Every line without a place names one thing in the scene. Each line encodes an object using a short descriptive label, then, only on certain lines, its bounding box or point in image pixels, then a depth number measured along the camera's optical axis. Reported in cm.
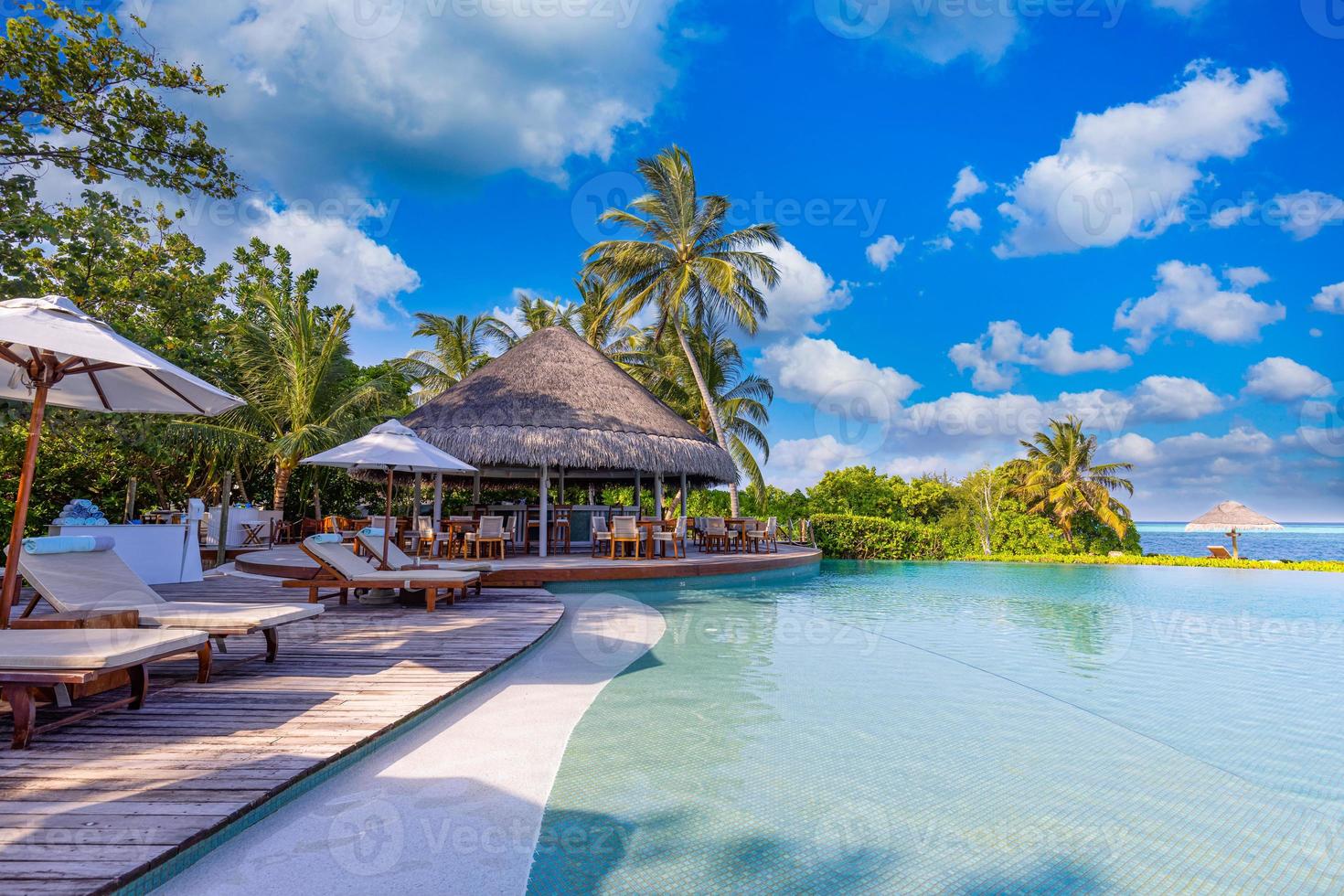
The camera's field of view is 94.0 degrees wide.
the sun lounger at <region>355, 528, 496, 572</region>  684
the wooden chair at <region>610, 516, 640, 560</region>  1019
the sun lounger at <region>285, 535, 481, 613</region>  573
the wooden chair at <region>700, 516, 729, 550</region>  1303
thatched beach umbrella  2891
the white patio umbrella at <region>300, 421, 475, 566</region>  646
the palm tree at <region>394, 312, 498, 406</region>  2056
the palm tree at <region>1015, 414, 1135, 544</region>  2123
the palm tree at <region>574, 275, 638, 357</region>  1806
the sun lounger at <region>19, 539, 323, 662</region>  347
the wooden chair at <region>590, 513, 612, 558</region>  1066
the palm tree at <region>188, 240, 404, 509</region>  1405
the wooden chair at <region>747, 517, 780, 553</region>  1344
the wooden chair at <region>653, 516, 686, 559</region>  1043
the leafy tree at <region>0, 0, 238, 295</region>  600
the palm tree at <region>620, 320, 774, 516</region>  1833
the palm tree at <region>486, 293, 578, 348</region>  2097
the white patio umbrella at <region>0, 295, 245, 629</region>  303
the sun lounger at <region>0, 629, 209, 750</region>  240
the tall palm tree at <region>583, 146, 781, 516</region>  1633
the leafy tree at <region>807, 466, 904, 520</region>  2085
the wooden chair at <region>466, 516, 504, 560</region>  984
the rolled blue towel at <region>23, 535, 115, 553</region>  355
